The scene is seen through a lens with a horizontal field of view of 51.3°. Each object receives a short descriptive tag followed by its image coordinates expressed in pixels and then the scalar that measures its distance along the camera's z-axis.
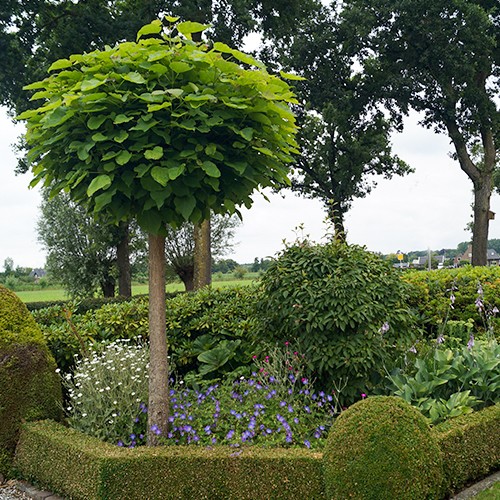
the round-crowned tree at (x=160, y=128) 3.59
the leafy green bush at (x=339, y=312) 4.82
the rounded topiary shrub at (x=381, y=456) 3.27
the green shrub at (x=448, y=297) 8.10
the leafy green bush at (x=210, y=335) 5.95
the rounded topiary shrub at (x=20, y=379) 4.65
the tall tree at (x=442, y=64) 16.52
